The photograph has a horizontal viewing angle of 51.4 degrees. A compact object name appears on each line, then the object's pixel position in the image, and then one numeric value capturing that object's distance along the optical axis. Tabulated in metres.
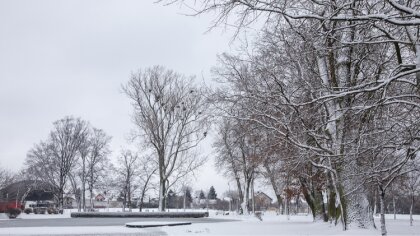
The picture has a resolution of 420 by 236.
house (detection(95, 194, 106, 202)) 111.16
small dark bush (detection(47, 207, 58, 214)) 57.65
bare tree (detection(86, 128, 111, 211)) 60.69
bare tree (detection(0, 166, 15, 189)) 63.41
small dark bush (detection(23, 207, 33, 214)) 57.46
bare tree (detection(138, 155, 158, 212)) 59.83
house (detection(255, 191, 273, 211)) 90.91
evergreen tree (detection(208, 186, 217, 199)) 124.44
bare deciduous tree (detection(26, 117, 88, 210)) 58.06
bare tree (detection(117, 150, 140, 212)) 66.39
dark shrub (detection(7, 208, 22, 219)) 44.59
